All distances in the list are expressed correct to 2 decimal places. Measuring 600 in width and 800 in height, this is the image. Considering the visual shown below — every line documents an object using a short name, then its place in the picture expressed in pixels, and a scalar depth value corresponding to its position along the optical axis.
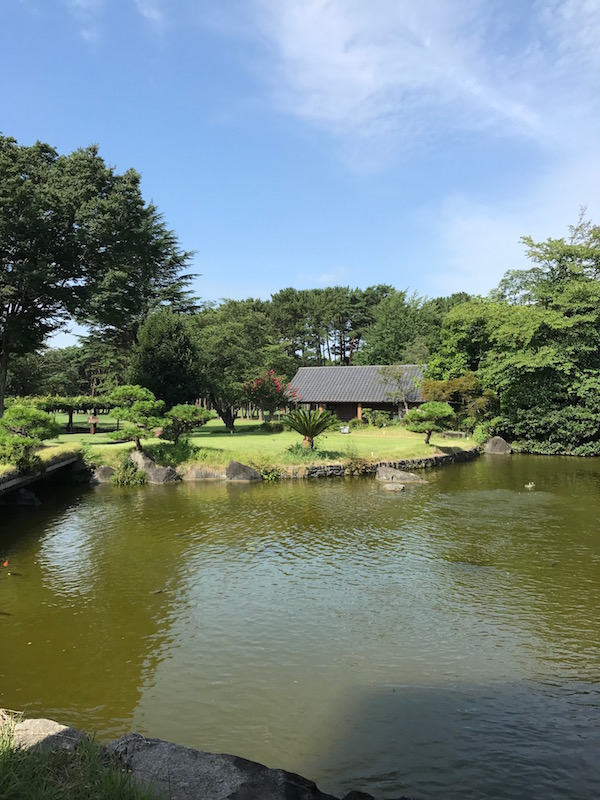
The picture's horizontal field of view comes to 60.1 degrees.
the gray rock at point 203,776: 3.08
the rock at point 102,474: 18.86
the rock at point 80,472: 18.98
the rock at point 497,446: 28.53
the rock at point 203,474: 19.19
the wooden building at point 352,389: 34.81
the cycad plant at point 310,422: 21.28
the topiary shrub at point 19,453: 13.12
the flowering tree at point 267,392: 32.09
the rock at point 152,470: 18.67
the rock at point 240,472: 18.86
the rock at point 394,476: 18.50
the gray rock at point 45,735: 3.44
